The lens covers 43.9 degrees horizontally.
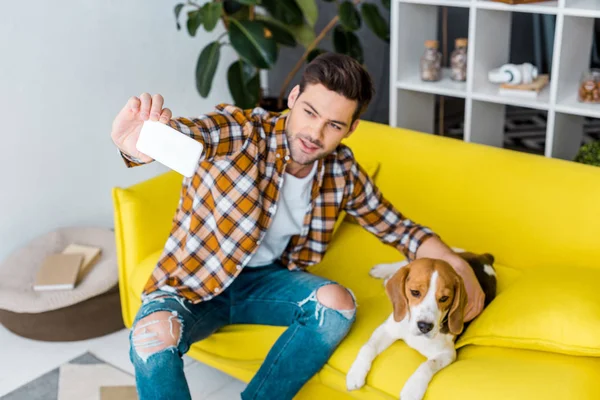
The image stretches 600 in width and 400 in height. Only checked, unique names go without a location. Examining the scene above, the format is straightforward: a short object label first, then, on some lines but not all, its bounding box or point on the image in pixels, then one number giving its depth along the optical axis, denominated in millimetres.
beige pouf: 2479
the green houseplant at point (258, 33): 2914
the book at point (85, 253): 2655
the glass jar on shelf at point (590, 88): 2387
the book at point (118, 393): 2232
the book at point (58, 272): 2533
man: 1810
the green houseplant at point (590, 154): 2457
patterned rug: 2248
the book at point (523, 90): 2514
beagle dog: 1730
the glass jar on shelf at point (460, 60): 2717
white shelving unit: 2395
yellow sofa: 1712
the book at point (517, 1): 2430
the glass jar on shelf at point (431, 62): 2730
